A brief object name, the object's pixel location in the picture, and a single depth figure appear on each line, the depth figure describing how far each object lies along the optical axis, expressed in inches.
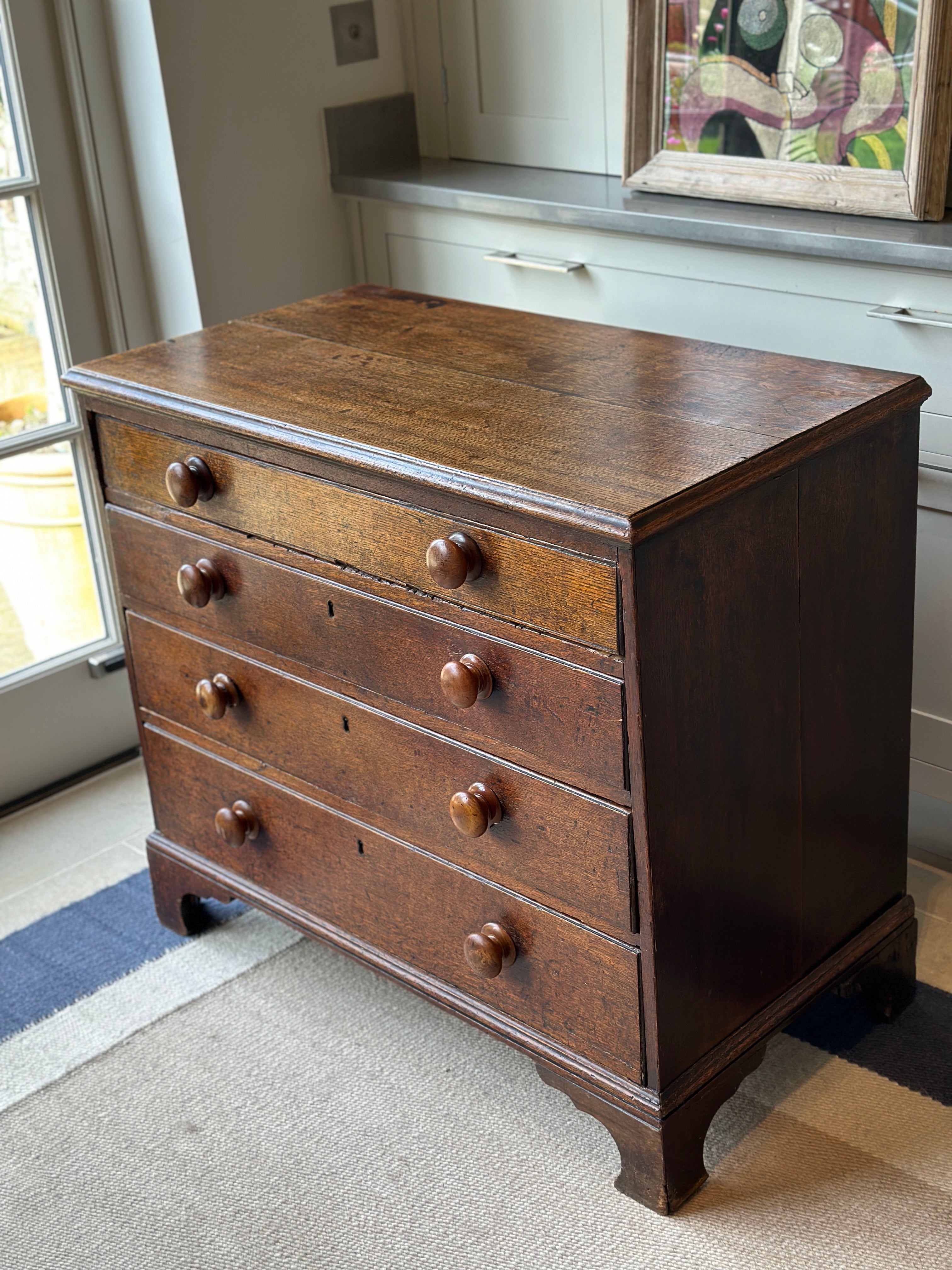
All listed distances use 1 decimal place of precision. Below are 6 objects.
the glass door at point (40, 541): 89.1
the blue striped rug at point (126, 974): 68.6
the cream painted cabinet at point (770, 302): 70.6
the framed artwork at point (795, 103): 70.3
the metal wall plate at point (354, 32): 94.0
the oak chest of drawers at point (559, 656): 52.8
